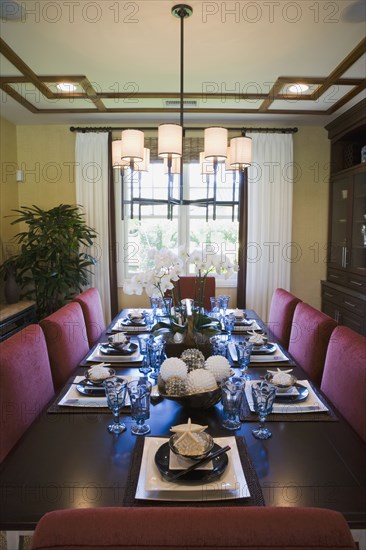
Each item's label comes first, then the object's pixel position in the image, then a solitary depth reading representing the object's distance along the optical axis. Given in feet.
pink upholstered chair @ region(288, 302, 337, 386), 6.01
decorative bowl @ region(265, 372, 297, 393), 4.75
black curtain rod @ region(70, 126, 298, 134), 12.70
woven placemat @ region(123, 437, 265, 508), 2.86
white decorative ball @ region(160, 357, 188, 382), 4.41
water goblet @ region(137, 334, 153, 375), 5.61
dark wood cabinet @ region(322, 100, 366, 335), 11.17
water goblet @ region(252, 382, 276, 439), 3.93
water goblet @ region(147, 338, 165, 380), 5.48
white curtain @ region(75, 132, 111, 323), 12.82
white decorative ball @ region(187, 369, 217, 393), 4.19
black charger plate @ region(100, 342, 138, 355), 6.38
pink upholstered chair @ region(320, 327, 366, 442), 4.24
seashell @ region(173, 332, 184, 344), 5.62
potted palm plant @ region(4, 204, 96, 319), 11.76
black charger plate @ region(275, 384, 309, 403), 4.57
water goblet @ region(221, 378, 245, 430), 3.92
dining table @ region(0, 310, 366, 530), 2.88
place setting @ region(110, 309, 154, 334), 8.03
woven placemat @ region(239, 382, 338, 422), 4.18
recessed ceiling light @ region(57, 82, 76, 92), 9.72
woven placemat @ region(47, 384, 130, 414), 4.38
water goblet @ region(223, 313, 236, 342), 7.35
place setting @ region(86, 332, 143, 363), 6.17
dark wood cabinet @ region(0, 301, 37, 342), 10.61
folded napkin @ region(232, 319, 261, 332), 8.02
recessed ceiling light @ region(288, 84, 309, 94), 9.82
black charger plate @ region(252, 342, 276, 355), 6.45
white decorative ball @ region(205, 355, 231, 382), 4.56
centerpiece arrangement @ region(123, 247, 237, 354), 5.53
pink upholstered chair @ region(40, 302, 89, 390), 5.99
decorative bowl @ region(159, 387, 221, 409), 4.15
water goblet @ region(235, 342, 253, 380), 5.56
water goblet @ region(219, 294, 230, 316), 8.71
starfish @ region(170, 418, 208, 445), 3.32
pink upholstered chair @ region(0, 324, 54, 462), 3.98
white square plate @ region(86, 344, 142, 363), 6.11
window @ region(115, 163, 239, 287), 13.37
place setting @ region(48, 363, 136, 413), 4.49
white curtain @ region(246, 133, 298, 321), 12.89
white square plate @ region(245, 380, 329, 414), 4.36
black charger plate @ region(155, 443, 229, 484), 3.07
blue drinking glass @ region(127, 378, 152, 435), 3.87
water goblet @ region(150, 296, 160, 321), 8.71
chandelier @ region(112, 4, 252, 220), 6.16
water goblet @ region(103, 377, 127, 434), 3.94
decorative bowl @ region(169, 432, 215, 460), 3.21
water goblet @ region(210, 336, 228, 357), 5.80
